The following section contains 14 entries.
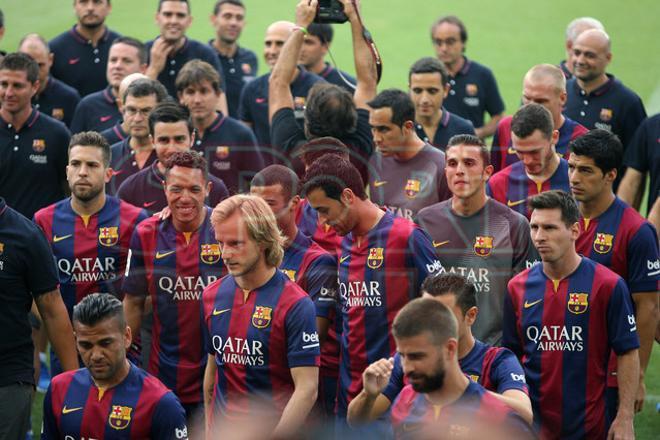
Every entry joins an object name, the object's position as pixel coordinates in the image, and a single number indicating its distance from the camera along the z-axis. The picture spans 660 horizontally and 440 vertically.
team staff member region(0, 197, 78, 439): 11.58
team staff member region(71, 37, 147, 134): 18.05
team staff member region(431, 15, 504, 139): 20.80
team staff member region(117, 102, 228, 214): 14.25
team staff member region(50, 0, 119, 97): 20.66
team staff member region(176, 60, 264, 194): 16.37
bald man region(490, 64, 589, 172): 15.30
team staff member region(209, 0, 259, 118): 22.11
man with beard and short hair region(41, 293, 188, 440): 10.57
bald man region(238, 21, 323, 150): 18.71
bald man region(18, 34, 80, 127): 19.31
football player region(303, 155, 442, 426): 11.55
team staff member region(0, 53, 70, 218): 16.42
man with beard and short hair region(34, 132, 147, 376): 13.34
